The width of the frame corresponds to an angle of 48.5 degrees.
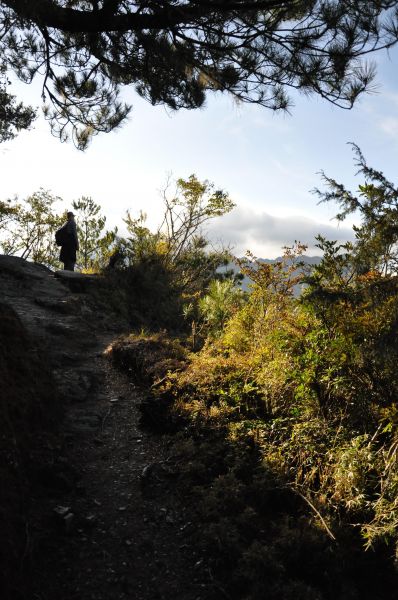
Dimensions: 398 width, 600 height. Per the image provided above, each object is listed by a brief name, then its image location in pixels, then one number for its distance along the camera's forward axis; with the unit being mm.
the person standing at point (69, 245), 13242
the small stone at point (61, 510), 3400
